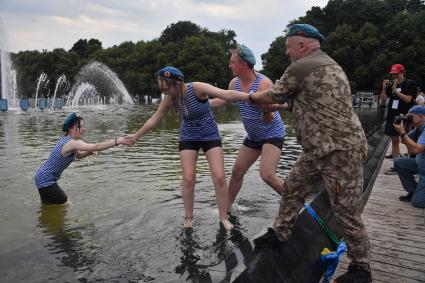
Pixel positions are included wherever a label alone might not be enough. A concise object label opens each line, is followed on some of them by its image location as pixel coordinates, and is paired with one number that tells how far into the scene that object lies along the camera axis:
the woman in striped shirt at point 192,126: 5.23
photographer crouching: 6.19
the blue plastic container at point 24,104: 38.69
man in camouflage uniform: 3.71
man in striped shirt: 5.39
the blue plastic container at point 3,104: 35.78
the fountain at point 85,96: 59.97
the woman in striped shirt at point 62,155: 6.54
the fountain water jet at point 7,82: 44.43
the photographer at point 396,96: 9.20
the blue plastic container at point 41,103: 41.50
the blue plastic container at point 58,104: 46.14
